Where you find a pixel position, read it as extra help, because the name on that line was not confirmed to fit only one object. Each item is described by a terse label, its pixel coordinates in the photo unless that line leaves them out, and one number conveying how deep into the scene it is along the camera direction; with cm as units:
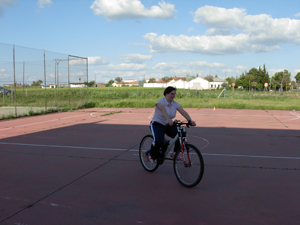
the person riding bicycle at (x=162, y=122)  514
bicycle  469
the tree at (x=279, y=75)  8688
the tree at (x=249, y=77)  8581
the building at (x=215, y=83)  11225
